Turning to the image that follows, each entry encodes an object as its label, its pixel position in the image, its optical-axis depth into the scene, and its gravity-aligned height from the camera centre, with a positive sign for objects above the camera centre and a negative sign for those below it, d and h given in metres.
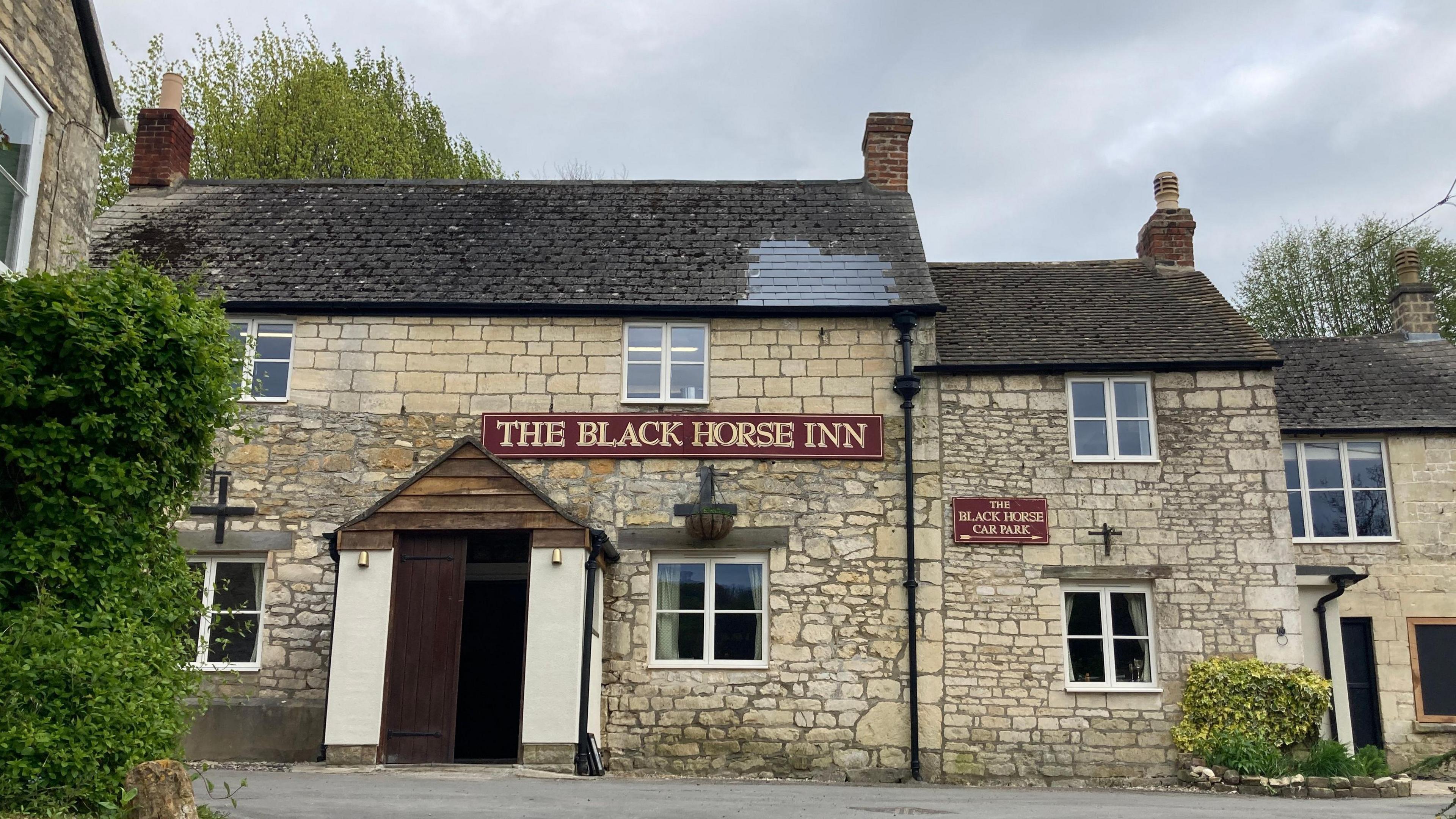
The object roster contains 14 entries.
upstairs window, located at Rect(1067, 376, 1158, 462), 14.58 +2.99
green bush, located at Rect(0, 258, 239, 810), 6.61 +0.81
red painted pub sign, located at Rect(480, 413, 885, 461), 14.30 +2.65
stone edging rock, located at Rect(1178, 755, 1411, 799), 12.62 -1.30
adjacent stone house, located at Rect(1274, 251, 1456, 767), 16.14 +1.75
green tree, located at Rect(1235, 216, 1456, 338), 28.72 +9.52
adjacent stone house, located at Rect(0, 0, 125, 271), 8.76 +4.03
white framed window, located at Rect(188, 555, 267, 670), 13.83 +0.48
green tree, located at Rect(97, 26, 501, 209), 24.84 +11.31
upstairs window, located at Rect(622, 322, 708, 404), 14.66 +3.63
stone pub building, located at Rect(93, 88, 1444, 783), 13.42 +1.68
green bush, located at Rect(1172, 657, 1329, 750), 13.34 -0.43
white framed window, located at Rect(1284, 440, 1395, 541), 17.00 +2.52
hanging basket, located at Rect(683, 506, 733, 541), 13.59 +1.52
